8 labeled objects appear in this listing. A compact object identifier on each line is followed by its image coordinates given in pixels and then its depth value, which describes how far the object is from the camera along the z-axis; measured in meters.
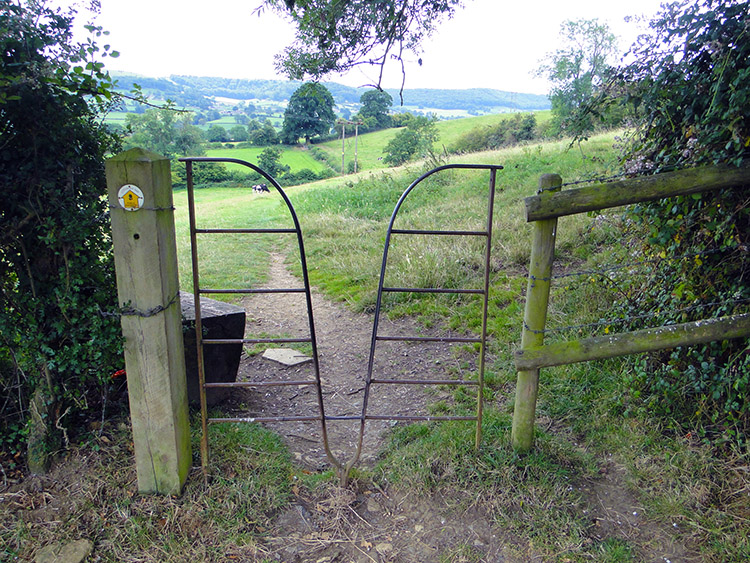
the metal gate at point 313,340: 2.58
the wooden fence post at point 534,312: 2.66
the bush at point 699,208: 2.67
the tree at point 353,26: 5.55
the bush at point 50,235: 2.49
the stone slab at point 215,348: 3.54
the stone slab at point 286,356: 4.85
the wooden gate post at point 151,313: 2.40
